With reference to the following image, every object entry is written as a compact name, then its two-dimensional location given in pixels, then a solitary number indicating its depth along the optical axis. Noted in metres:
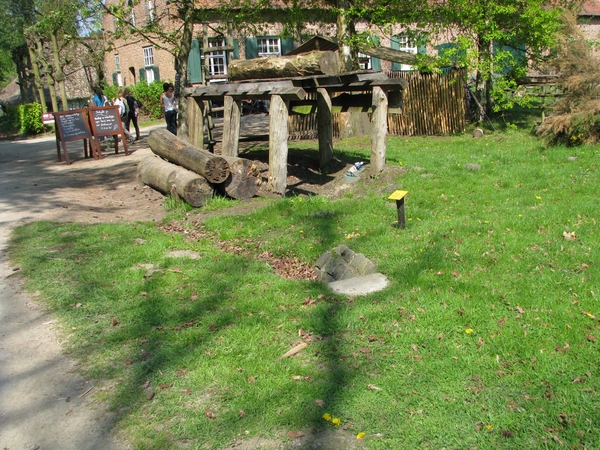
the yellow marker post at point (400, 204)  6.81
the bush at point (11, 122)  26.38
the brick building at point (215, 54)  25.25
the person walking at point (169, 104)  15.90
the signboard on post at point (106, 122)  14.50
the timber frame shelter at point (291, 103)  9.67
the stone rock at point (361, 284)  5.59
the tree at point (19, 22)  31.77
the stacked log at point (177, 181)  9.20
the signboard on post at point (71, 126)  14.10
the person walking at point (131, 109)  17.25
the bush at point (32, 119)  24.08
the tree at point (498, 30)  14.56
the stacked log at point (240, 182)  9.48
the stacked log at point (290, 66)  10.08
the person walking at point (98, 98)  16.98
